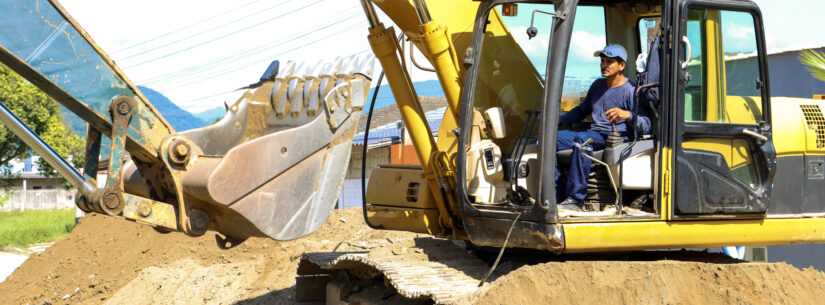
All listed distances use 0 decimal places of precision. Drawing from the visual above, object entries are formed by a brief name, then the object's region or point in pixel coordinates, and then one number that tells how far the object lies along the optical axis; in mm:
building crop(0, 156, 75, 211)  58034
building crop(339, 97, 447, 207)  23652
